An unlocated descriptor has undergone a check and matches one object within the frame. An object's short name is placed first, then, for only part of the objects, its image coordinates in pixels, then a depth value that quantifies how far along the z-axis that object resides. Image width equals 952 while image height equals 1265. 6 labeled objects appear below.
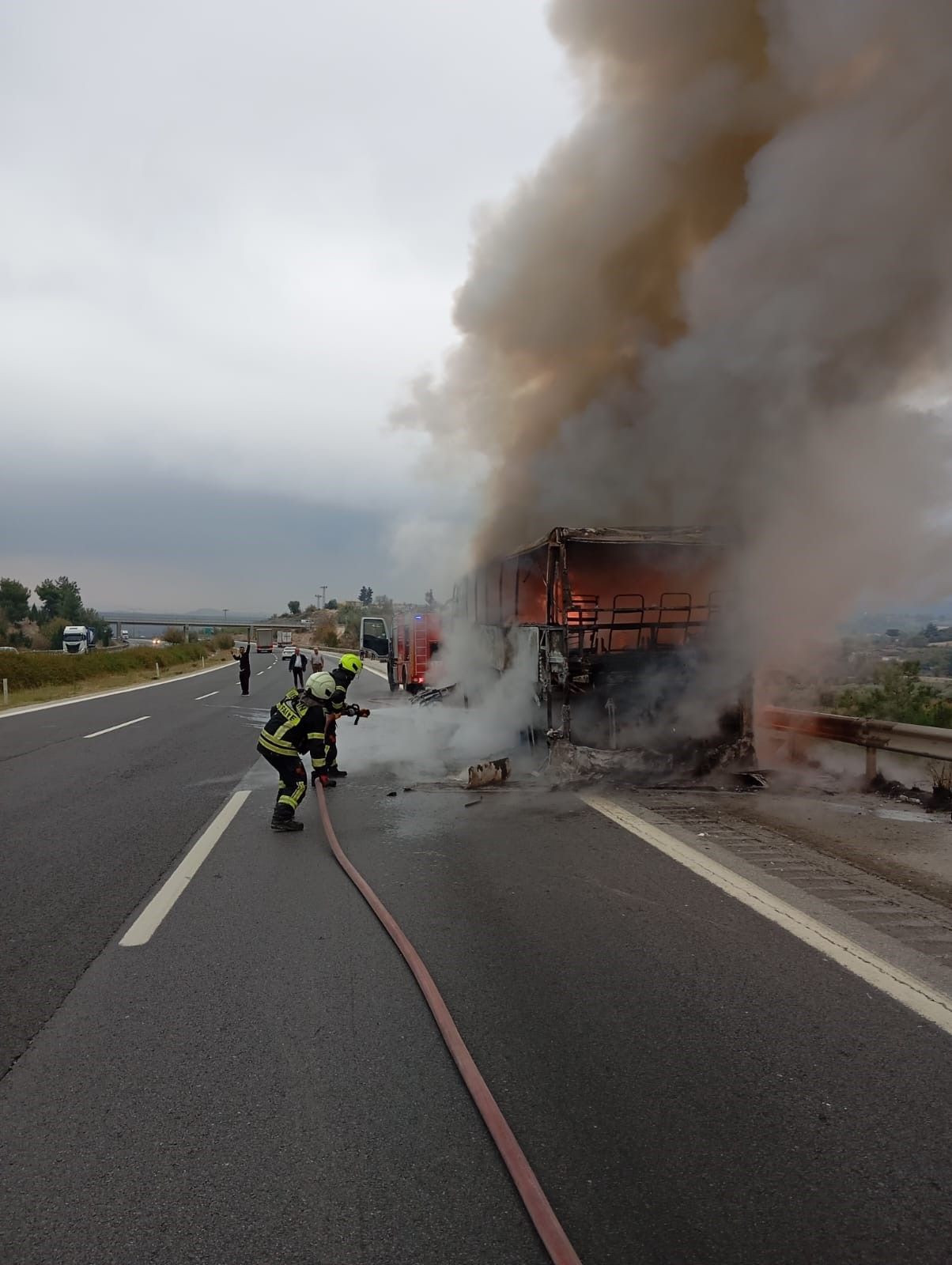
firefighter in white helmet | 5.80
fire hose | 1.77
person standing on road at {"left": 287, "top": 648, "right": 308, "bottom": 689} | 20.71
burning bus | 7.47
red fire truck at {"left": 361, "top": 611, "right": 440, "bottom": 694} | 16.03
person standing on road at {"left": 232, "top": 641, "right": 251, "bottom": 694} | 18.97
